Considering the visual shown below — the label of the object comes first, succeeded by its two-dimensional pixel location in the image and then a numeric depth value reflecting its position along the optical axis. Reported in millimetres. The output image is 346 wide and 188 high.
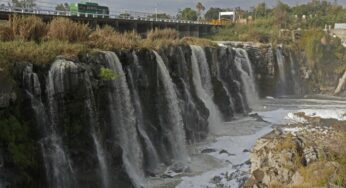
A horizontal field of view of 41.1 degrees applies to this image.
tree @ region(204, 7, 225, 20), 117425
